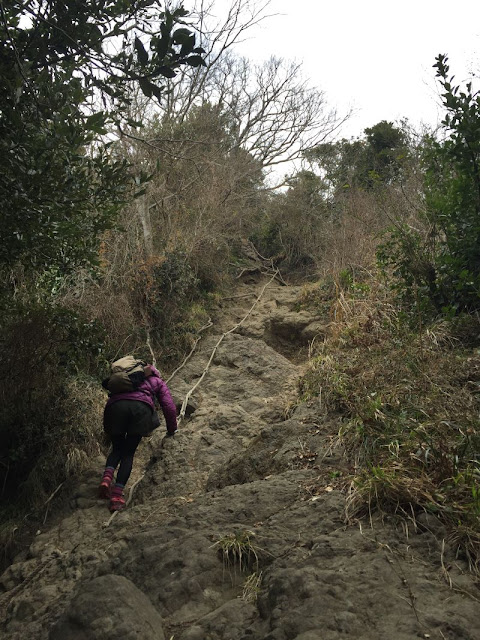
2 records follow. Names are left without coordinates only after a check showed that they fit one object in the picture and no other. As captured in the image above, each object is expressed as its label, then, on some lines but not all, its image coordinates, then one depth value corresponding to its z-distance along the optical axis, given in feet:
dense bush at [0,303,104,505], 20.65
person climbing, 18.21
